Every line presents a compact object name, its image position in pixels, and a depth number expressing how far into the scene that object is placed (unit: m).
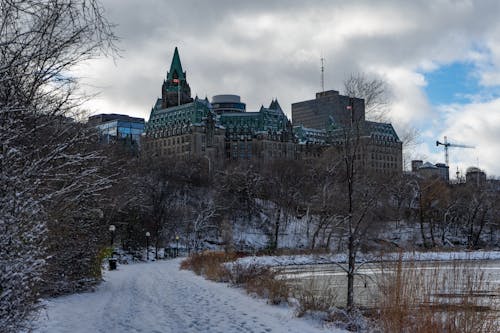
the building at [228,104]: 184.62
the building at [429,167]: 156.79
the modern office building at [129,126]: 164.98
